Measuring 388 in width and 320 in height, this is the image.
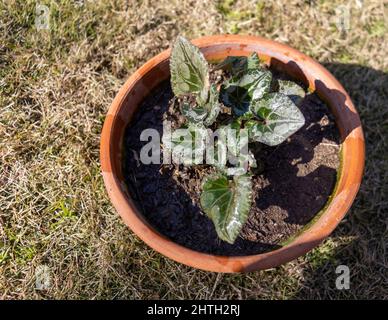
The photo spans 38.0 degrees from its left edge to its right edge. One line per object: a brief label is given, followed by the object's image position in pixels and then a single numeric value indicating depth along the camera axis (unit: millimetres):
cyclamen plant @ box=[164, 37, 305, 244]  524
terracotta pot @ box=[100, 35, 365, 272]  571
